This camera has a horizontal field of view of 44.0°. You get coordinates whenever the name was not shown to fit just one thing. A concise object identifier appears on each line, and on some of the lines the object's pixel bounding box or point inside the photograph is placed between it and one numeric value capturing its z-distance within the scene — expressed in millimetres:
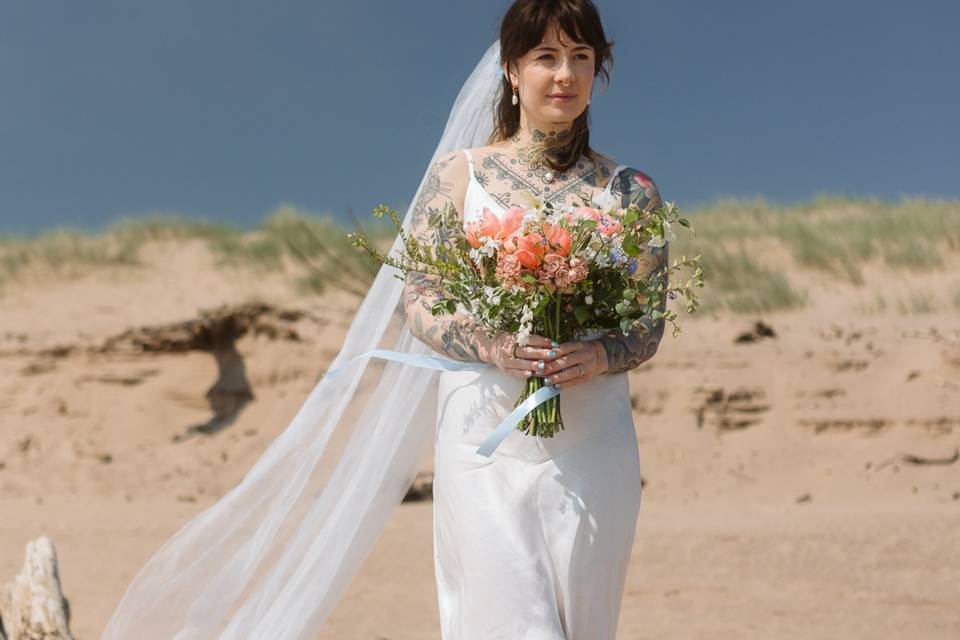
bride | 3406
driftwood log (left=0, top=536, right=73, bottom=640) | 5145
